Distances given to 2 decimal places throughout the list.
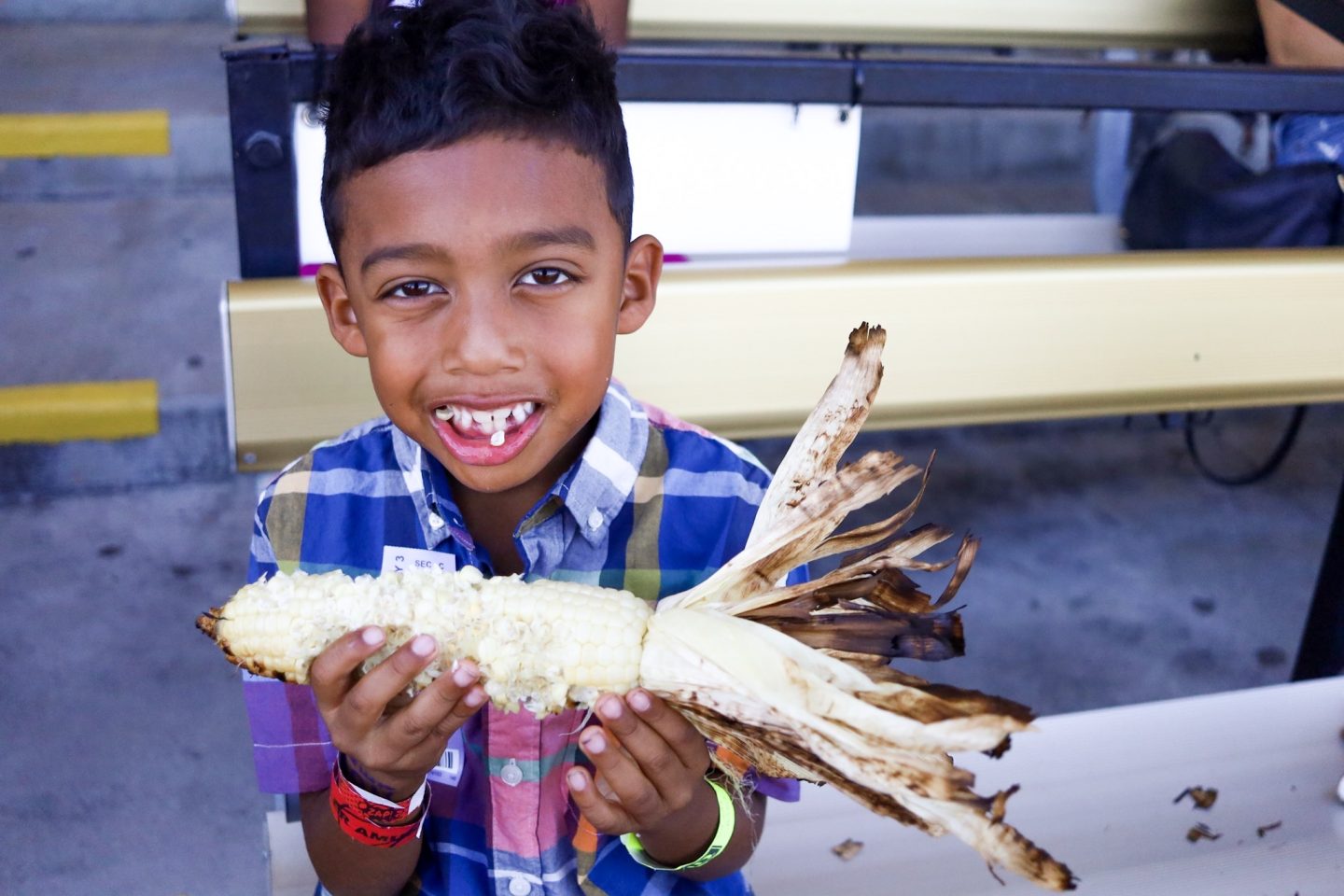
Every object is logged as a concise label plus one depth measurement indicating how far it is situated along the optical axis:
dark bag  2.34
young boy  1.03
